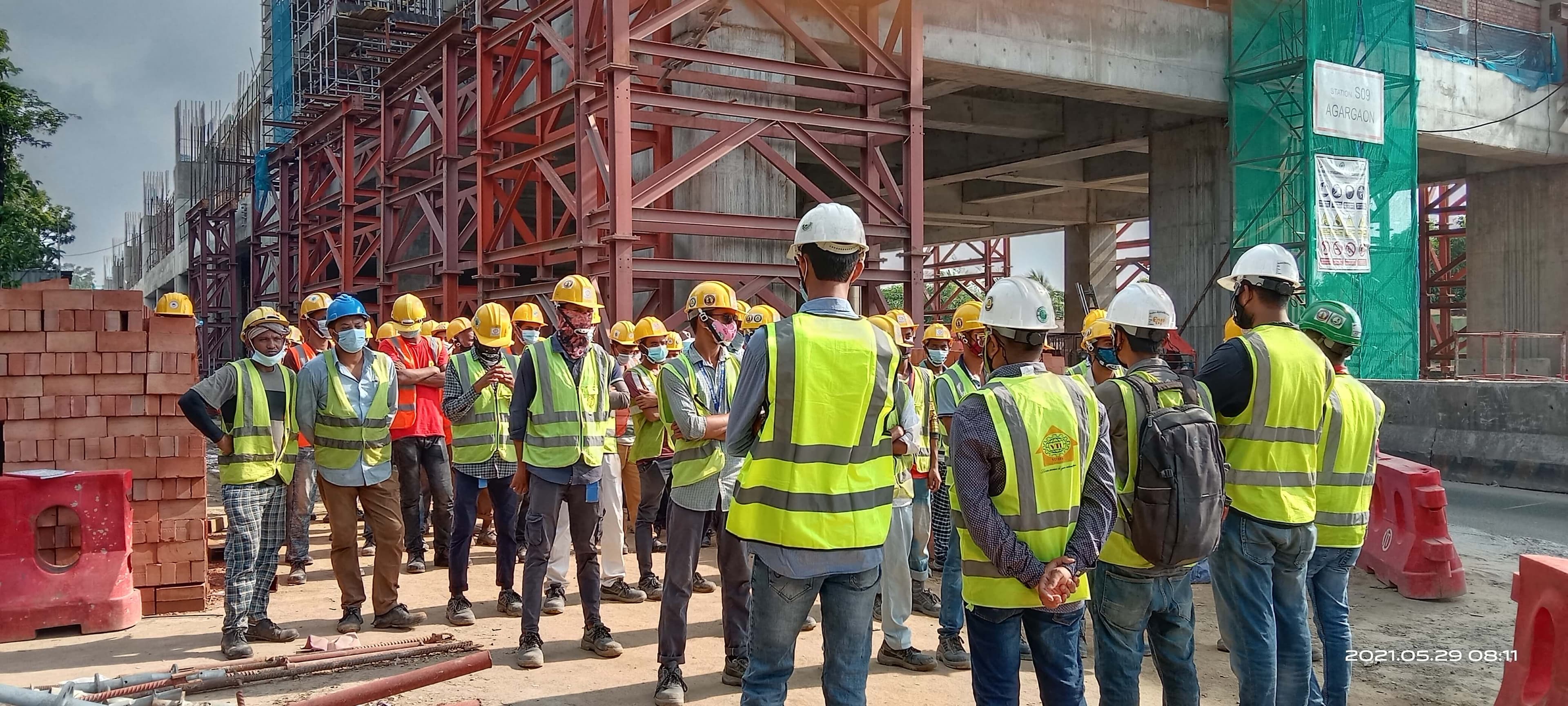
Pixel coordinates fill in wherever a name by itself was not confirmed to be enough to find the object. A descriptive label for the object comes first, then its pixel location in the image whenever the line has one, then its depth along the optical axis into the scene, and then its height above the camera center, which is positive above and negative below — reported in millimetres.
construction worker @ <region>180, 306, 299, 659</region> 6023 -590
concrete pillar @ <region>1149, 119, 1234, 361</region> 17406 +2190
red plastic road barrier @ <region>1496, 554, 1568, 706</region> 4207 -1196
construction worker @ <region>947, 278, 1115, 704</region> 3508 -506
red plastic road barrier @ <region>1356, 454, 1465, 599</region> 7332 -1349
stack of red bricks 6801 -340
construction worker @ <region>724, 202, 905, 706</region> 3539 -390
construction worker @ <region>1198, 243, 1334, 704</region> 4230 -565
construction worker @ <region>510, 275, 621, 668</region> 5762 -518
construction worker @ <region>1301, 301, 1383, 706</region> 4633 -722
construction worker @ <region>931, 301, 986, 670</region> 5863 -1031
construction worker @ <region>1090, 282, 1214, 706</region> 3816 -843
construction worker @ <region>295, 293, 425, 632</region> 6348 -539
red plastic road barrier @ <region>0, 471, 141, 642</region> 6438 -1265
